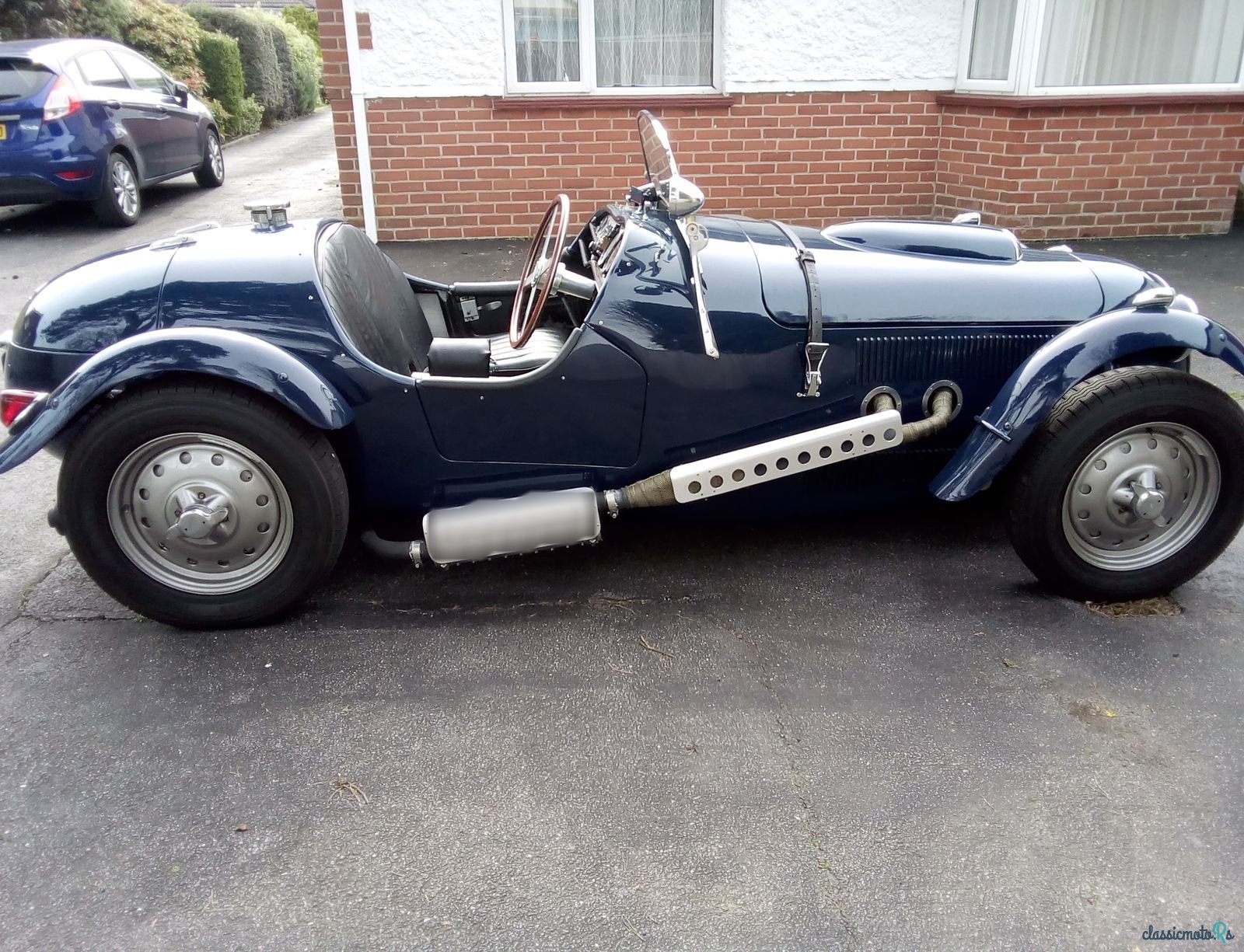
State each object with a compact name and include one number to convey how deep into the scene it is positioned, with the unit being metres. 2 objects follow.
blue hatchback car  8.32
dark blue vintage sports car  3.00
